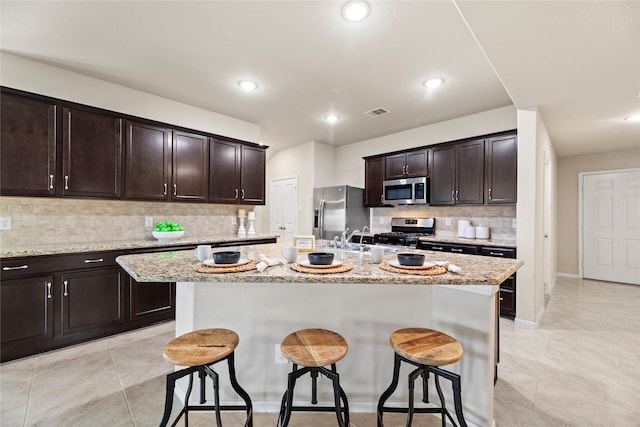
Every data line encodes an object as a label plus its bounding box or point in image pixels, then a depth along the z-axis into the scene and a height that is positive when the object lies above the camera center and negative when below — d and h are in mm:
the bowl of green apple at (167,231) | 3359 -205
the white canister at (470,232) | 4059 -261
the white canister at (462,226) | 4155 -180
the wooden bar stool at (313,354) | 1323 -673
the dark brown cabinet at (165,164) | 3250 +624
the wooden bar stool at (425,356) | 1313 -663
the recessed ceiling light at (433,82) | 3062 +1459
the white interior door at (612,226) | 4938 -231
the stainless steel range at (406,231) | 4256 -287
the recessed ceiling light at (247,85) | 3195 +1489
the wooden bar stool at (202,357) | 1333 -675
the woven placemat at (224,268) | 1443 -284
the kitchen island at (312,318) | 1801 -668
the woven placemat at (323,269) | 1432 -287
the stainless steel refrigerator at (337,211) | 5012 +58
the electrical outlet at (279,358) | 1822 -926
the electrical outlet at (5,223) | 2656 -79
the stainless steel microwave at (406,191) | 4367 +368
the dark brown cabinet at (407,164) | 4453 +817
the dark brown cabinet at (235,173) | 3976 +617
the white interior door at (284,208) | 6094 +146
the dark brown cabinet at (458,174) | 3865 +580
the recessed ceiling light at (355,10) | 1968 +1462
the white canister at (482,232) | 4000 -257
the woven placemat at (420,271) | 1410 -291
